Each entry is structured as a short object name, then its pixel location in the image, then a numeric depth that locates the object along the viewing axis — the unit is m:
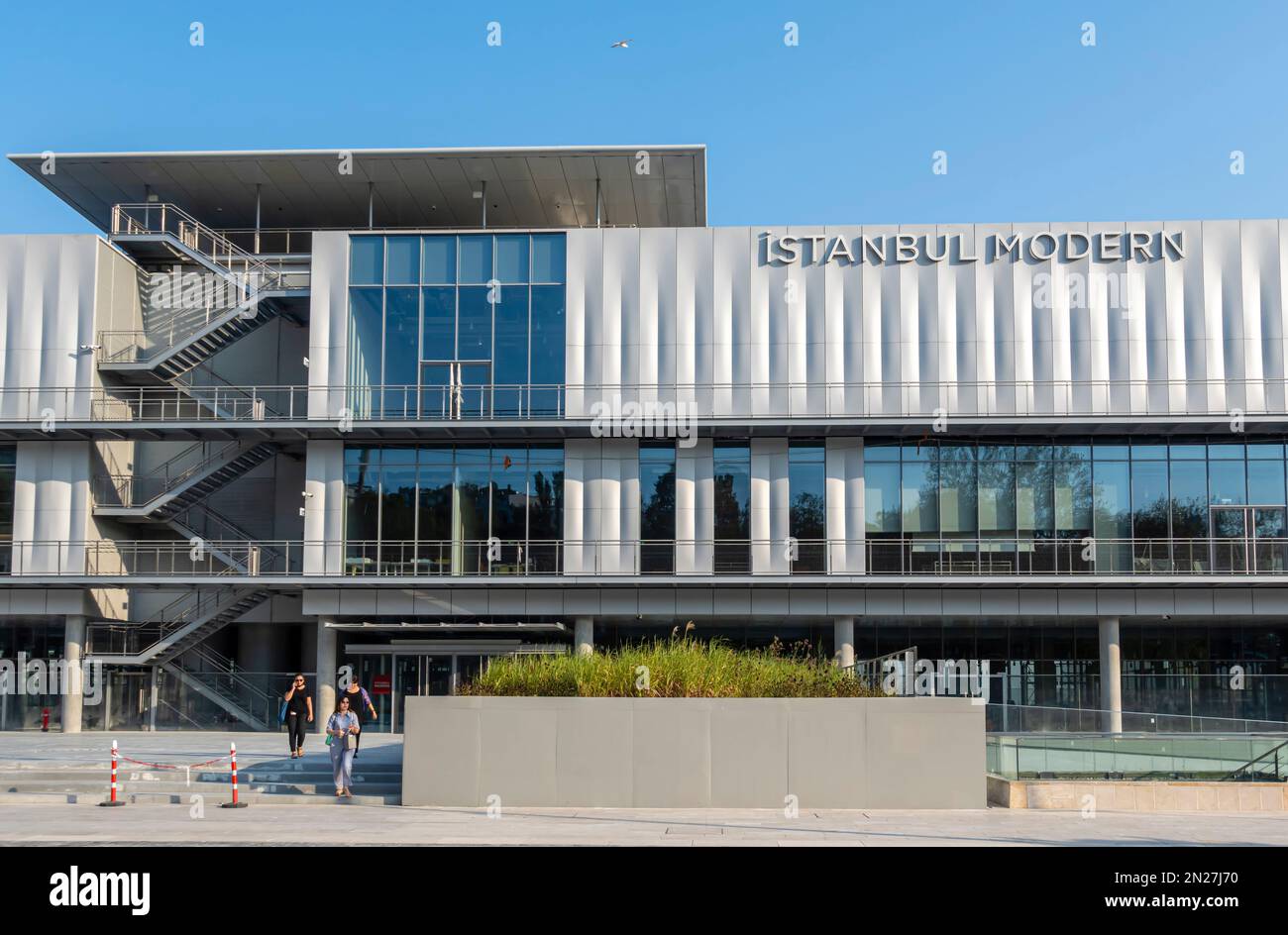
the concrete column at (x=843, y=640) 37.34
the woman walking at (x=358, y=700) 24.27
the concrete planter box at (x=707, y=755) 20.47
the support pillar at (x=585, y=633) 37.91
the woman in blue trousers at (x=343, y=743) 21.44
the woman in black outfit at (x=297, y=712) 25.30
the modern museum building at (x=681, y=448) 37.12
